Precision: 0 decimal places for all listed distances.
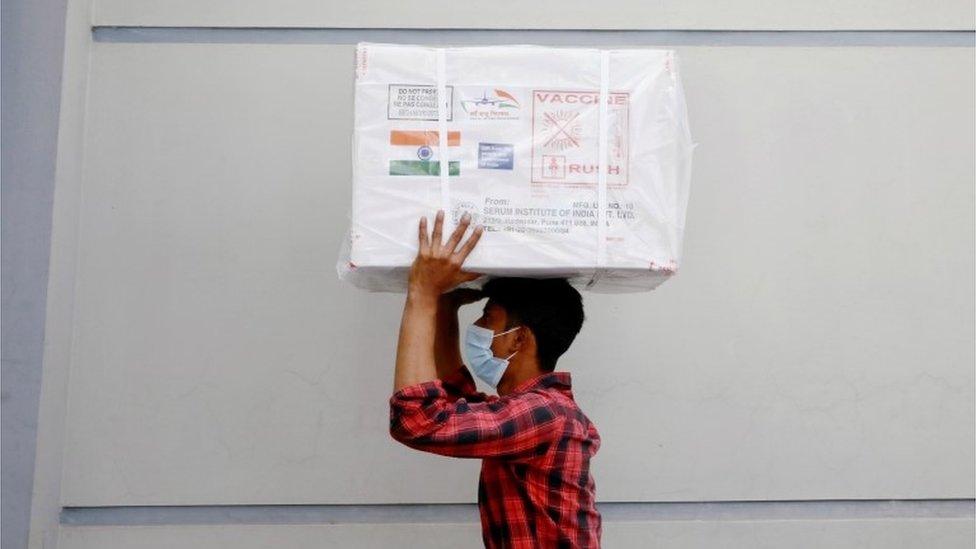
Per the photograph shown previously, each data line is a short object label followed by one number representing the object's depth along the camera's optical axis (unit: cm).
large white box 199
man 197
